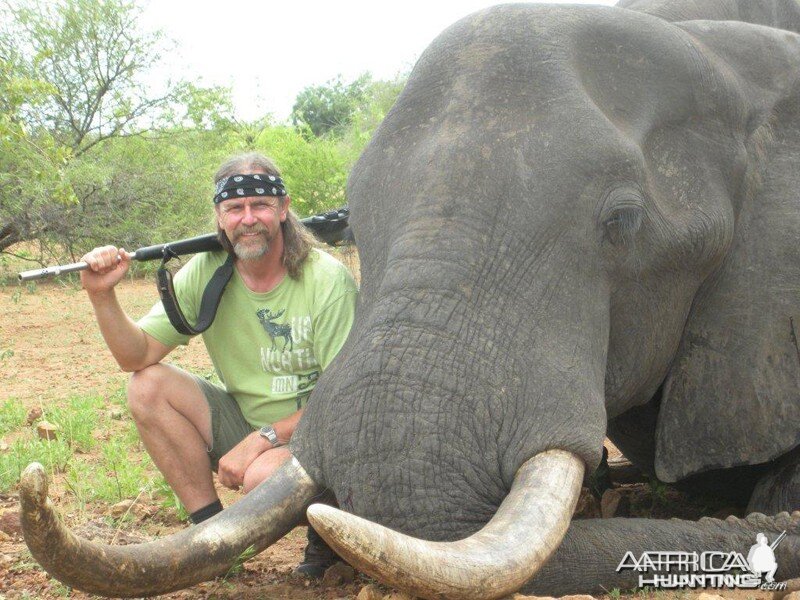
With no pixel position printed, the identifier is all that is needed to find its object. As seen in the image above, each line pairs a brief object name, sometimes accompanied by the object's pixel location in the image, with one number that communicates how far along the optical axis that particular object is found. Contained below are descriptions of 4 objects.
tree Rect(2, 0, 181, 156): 21.33
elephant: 2.99
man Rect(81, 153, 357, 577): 4.57
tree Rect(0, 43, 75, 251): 17.16
